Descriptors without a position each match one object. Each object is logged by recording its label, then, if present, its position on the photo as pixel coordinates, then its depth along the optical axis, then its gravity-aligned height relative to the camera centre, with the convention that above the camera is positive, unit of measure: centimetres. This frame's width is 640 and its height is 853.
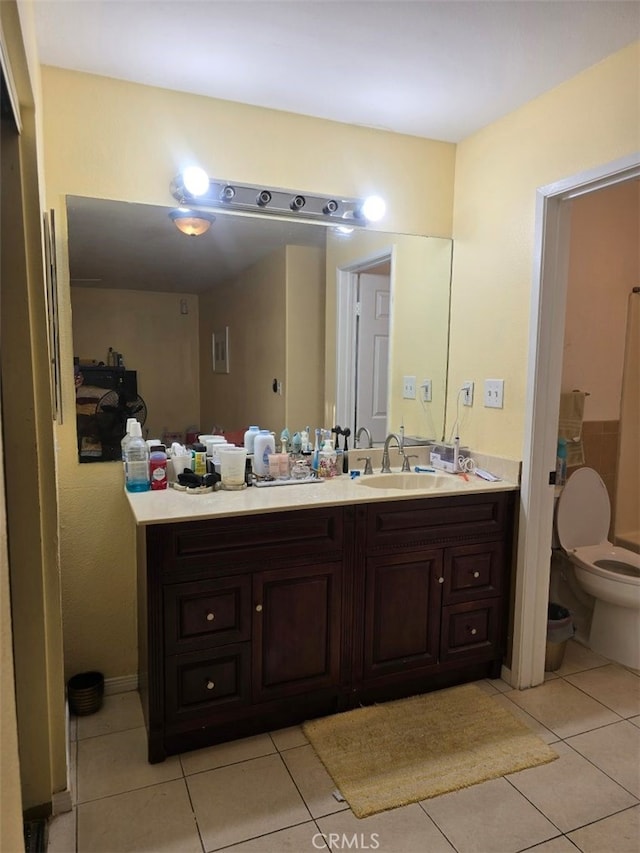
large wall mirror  210 +18
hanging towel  277 -22
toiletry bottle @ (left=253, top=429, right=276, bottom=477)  229 -37
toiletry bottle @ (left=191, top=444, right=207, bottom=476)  218 -37
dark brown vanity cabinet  180 -86
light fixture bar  214 +67
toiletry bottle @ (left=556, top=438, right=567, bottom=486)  274 -44
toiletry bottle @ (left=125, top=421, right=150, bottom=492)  206 -37
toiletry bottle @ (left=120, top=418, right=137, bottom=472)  211 -28
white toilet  246 -90
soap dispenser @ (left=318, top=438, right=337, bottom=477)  236 -39
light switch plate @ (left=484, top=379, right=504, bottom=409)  235 -10
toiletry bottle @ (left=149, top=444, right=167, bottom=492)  207 -38
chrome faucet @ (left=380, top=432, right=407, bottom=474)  254 -41
